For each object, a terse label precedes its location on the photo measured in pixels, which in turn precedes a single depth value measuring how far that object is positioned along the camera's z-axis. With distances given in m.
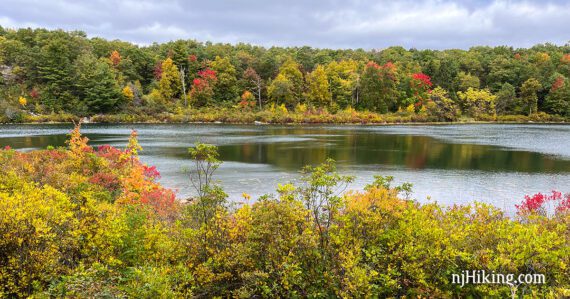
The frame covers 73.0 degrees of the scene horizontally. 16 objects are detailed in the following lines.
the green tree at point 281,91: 69.75
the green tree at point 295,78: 73.38
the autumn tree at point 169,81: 70.56
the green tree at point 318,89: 73.12
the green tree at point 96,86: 61.53
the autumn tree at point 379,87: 71.75
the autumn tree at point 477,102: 72.25
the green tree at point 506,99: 72.88
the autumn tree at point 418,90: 72.81
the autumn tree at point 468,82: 76.00
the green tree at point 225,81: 73.44
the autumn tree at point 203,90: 70.69
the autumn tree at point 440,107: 69.88
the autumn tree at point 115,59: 73.81
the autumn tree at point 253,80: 74.94
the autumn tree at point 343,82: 73.56
